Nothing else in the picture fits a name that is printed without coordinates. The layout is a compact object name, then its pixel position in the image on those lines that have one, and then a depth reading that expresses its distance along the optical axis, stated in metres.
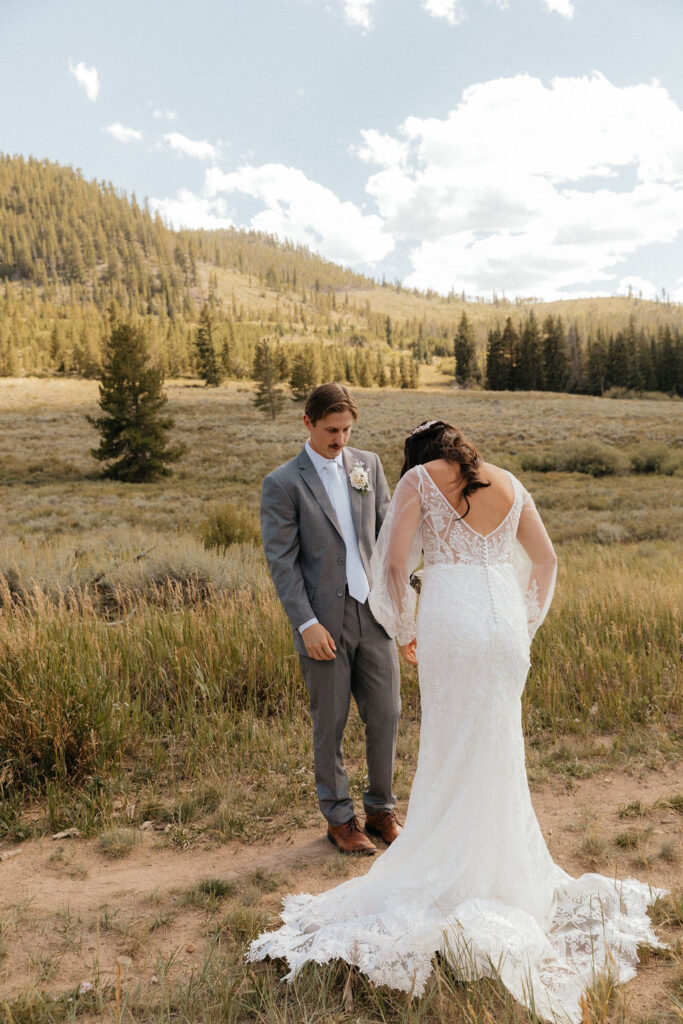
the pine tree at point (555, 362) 83.00
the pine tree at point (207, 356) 70.56
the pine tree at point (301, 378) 62.50
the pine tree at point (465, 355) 93.12
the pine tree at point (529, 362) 82.56
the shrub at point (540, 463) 26.42
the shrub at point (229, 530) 11.08
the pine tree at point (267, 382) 48.00
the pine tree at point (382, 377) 90.88
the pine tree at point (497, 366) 86.00
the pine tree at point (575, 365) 83.50
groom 3.36
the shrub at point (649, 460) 25.17
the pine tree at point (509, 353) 85.00
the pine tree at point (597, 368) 79.19
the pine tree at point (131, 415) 27.38
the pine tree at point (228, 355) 79.94
